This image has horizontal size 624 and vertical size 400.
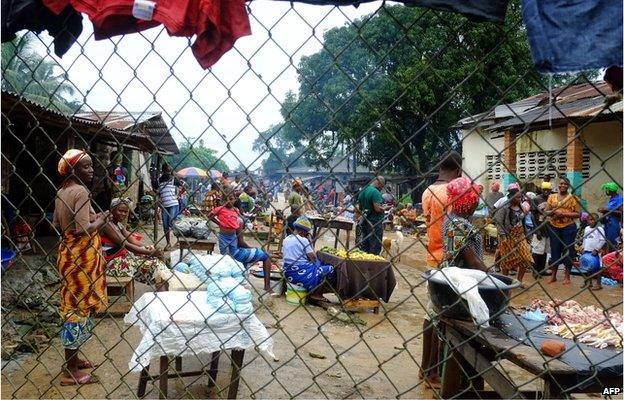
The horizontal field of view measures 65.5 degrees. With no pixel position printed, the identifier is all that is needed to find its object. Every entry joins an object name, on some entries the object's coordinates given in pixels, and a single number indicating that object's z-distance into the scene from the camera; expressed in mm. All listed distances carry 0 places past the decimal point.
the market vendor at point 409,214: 18331
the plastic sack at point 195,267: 3860
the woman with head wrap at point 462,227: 3586
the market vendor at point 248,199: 16703
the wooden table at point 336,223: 11312
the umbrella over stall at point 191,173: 19375
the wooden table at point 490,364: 2377
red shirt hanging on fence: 1533
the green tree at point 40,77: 23494
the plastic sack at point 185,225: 11005
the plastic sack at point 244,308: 3434
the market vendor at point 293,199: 9684
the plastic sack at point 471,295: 2588
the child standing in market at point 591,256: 8414
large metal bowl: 2967
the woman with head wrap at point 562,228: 8281
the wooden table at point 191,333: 3512
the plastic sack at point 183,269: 5848
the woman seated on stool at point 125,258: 4566
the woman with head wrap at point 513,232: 8289
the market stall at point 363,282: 6900
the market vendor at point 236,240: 6988
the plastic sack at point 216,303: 3505
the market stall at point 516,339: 2398
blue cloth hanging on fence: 1241
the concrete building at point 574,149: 9289
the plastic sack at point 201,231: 10593
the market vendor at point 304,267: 7086
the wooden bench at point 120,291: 6039
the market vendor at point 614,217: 7816
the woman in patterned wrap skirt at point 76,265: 3528
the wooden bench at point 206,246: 8570
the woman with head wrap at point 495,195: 11805
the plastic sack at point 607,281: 8914
